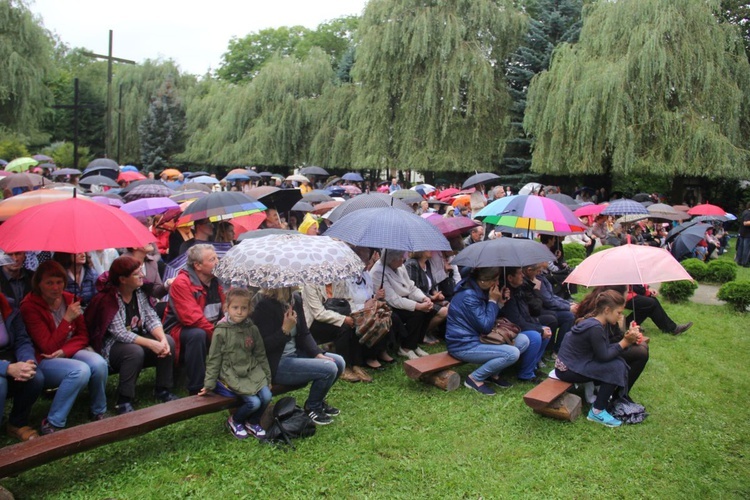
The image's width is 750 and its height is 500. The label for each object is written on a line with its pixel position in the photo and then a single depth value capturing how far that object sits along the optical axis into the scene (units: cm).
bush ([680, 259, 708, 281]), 1074
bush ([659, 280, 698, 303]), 930
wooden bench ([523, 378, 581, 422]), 455
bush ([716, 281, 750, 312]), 878
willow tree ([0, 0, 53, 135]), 2408
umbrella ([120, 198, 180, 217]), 725
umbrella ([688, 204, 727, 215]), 1403
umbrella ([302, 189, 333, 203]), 1189
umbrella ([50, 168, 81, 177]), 1602
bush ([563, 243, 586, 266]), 1126
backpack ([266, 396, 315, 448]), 421
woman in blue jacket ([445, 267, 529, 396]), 526
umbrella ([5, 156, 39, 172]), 1509
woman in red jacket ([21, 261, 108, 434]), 401
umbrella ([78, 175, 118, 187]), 1385
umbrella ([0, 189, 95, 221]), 507
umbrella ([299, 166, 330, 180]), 2011
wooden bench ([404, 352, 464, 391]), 520
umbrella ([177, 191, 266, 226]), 620
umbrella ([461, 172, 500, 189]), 1158
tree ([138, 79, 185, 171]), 3550
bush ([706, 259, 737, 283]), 1070
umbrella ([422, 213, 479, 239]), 709
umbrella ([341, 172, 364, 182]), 2244
